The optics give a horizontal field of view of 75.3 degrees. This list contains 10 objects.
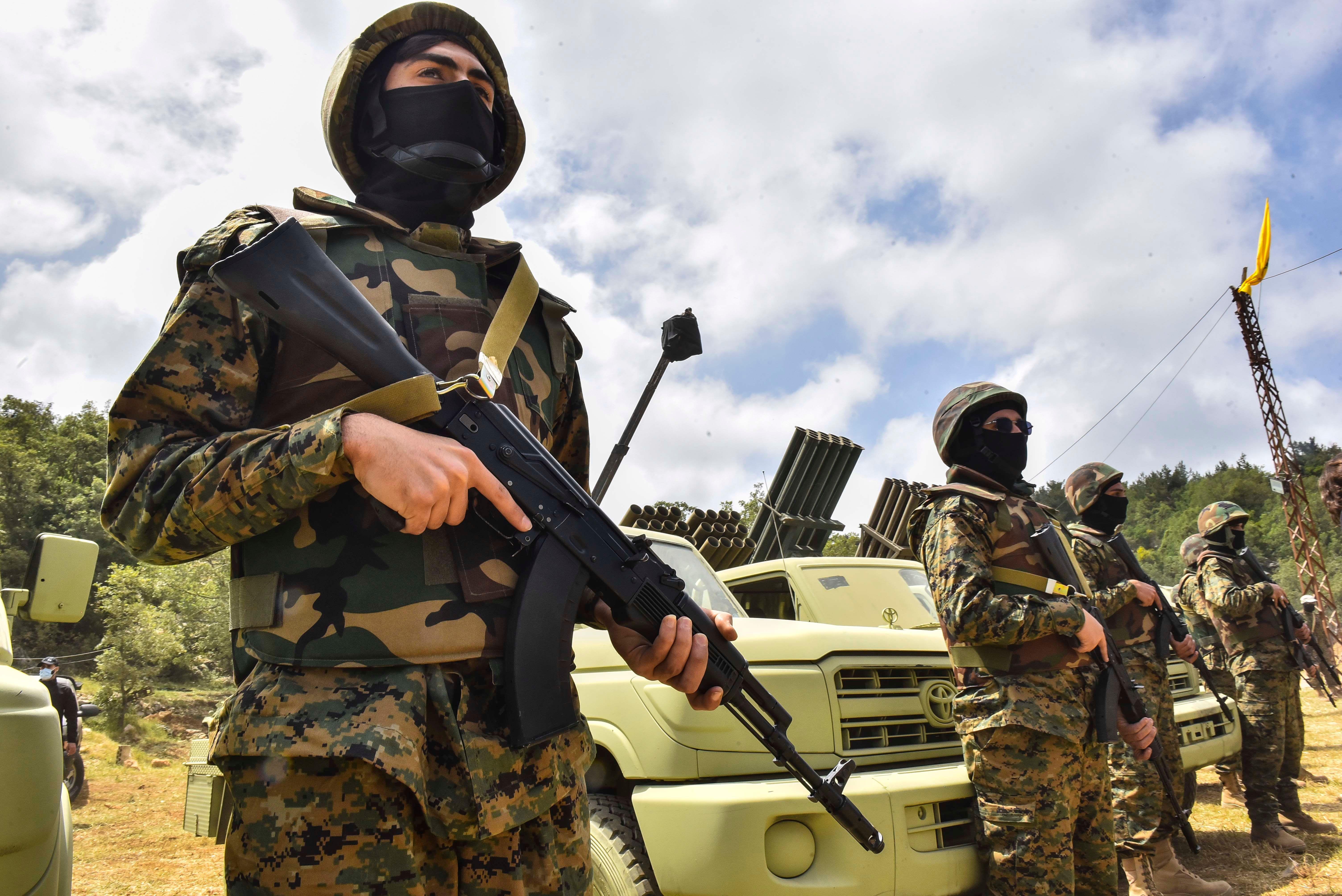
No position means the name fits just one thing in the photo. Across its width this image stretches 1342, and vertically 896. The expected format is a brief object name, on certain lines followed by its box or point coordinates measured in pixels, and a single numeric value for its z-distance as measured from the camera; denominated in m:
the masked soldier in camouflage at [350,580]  1.26
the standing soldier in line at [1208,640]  6.74
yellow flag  27.36
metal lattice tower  25.80
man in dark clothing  8.09
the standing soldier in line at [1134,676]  4.48
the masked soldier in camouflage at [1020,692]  2.96
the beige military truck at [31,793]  1.75
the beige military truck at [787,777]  2.74
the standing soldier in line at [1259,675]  5.69
